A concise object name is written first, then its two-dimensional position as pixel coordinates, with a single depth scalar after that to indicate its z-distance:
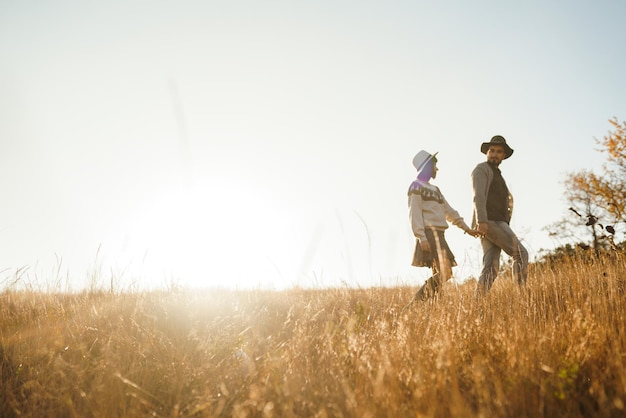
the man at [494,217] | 4.30
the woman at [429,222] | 4.25
